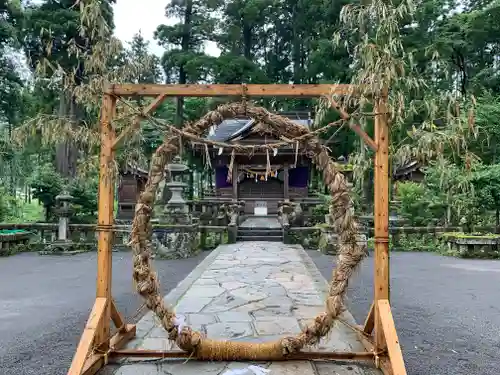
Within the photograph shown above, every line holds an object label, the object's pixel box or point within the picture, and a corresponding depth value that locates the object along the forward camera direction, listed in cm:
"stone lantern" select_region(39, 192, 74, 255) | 1238
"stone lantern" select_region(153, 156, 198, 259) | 1139
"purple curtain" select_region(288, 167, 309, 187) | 2367
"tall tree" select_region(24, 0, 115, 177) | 1747
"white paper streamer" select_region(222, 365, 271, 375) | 351
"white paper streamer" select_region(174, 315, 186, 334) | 376
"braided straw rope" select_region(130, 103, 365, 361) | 369
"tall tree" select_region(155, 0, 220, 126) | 2719
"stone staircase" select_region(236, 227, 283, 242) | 1507
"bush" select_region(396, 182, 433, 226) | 1534
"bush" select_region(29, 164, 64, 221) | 1512
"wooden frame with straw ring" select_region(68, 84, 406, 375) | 369
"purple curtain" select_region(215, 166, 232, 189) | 2384
